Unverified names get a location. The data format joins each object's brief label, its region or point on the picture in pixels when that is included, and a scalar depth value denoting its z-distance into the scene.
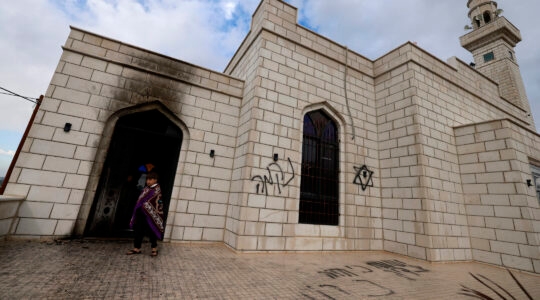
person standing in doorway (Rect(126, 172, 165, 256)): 4.63
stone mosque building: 5.46
